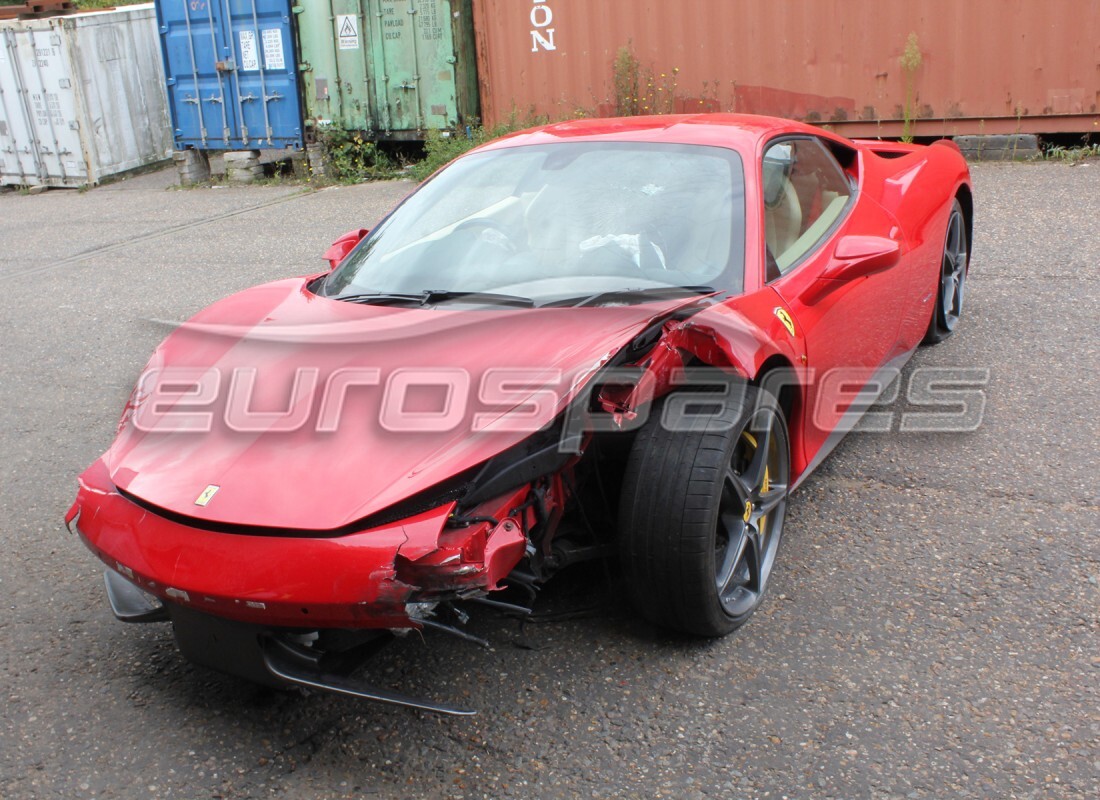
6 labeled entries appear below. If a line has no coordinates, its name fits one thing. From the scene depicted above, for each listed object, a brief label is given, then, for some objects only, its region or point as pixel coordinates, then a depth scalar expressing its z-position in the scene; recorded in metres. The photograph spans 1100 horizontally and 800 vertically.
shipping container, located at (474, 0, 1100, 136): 9.18
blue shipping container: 12.06
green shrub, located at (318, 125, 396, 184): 12.11
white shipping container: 13.45
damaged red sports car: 2.29
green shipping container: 11.50
